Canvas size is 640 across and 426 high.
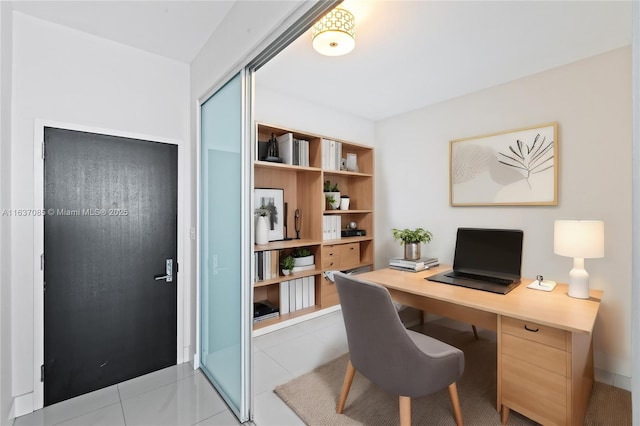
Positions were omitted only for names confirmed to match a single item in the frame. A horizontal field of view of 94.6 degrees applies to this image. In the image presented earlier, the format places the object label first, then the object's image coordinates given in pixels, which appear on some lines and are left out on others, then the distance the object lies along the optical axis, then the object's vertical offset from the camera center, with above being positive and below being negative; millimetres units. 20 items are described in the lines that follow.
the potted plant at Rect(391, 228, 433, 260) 2855 -288
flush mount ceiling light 1791 +1118
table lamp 1901 -223
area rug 1794 -1253
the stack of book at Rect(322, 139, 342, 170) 3291 +663
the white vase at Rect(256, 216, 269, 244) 2957 -189
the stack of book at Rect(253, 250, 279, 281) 2885 -518
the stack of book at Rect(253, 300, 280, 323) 2965 -1012
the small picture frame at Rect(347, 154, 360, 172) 3726 +632
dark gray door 1966 -343
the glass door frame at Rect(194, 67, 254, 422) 1773 -211
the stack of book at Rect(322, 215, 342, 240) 3321 -167
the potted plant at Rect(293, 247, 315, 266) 3185 -491
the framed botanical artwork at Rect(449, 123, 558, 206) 2482 +409
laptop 2283 -397
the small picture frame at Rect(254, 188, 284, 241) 3094 +69
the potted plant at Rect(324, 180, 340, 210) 3426 +191
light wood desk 1523 -750
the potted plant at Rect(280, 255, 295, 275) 3049 -544
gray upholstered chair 1480 -745
